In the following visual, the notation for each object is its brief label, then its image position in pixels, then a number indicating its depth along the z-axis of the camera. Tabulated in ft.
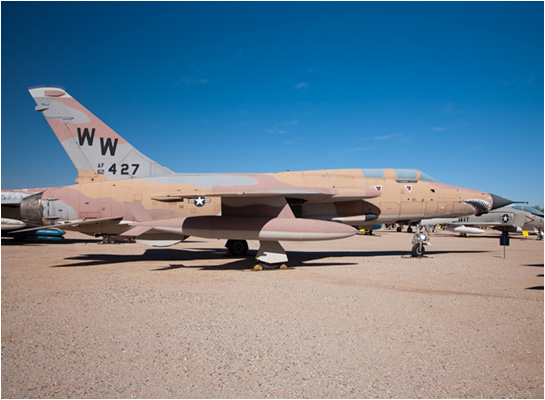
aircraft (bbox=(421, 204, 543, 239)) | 91.91
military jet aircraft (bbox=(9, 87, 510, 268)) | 34.63
